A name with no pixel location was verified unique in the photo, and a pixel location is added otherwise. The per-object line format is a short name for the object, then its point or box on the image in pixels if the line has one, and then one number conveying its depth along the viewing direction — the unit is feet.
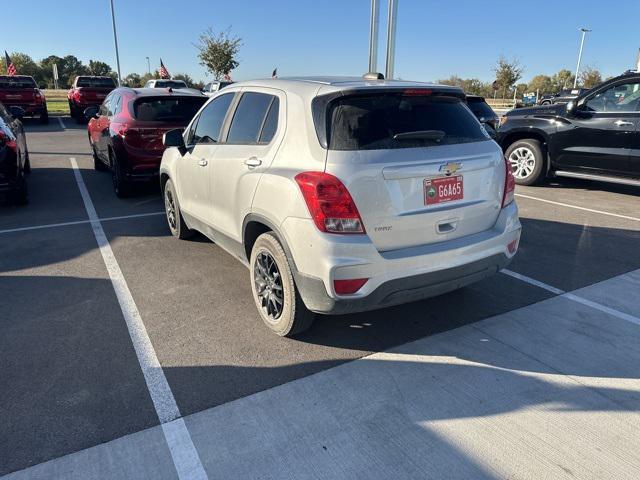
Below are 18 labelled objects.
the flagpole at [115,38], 100.17
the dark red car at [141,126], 23.44
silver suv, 9.41
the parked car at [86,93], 66.54
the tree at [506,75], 147.64
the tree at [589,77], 165.58
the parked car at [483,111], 37.19
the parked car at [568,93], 68.67
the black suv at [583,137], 24.35
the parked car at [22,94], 62.69
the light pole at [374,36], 37.50
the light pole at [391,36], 38.22
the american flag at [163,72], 104.88
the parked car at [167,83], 75.97
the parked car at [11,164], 21.76
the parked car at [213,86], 70.75
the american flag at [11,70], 93.25
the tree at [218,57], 128.36
